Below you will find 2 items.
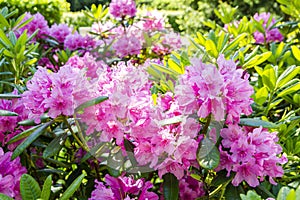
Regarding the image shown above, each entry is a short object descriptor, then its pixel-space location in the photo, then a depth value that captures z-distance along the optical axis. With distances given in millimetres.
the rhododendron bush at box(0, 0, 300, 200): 1223
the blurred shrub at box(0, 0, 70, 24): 7176
